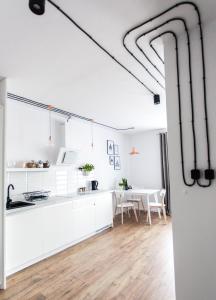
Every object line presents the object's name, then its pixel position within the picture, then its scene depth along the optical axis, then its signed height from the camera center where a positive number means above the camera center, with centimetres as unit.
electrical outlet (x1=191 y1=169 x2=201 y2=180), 166 -8
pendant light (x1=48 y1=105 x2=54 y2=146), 394 +69
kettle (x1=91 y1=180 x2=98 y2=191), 474 -43
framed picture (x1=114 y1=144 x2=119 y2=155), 603 +52
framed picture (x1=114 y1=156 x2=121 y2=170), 597 +10
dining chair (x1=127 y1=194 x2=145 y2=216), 584 -99
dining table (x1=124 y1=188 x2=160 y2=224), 495 -65
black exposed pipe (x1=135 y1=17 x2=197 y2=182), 169 +88
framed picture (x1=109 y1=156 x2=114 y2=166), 577 +19
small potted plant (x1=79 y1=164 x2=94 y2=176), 462 -2
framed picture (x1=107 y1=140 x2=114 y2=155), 568 +56
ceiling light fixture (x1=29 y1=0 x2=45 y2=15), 124 +102
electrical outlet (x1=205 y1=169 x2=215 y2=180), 159 -8
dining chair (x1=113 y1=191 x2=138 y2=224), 507 -96
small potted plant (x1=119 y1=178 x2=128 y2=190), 553 -52
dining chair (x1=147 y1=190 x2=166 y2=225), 489 -96
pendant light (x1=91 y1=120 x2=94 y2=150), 510 +88
